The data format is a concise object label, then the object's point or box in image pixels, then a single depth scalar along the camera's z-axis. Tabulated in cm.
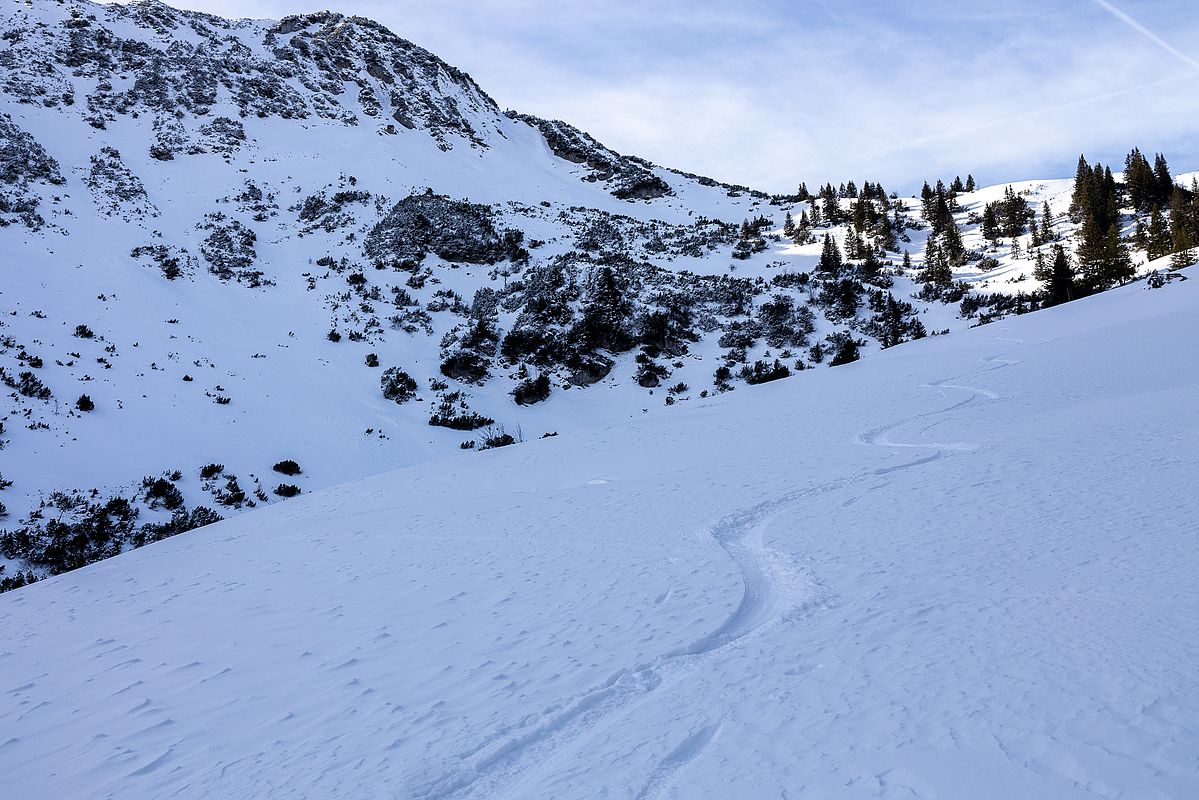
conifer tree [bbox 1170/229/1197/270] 3709
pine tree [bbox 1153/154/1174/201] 5884
